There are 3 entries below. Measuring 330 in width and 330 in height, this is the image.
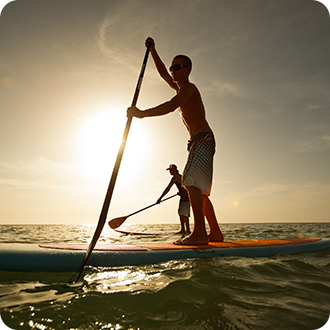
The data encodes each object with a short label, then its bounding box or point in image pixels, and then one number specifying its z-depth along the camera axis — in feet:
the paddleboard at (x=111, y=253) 6.31
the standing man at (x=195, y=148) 9.29
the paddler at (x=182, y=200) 27.02
